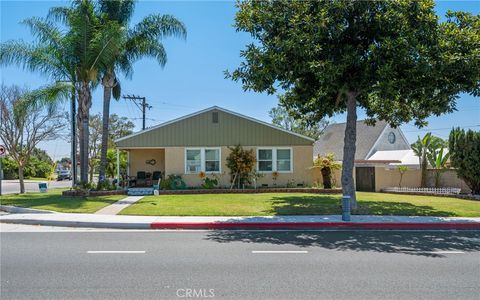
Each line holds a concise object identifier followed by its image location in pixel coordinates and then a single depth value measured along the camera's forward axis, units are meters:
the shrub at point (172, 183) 23.16
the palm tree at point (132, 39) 22.03
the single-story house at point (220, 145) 24.12
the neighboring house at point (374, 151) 25.19
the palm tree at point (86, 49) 19.00
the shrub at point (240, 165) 23.42
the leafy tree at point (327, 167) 23.47
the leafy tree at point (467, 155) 19.72
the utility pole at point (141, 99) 42.41
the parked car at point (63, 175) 63.72
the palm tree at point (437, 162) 23.94
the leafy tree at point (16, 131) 24.70
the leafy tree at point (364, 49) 12.17
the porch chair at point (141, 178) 24.48
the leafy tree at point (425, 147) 24.45
